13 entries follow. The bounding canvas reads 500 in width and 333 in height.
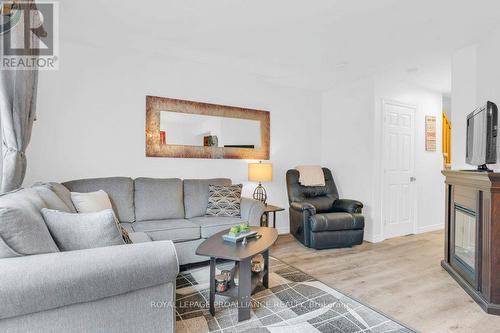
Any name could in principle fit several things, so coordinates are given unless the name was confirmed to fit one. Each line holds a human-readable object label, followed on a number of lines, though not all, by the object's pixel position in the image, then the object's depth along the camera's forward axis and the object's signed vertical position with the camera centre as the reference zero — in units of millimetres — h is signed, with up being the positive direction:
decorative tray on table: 2156 -579
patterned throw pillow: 3268 -448
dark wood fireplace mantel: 2125 -633
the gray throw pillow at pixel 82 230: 1446 -351
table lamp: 3828 -116
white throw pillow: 2406 -346
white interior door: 4160 -97
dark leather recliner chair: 3465 -717
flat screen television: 2303 +242
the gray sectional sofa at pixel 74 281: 1150 -531
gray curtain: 1947 +333
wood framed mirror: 3500 +465
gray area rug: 1831 -1086
